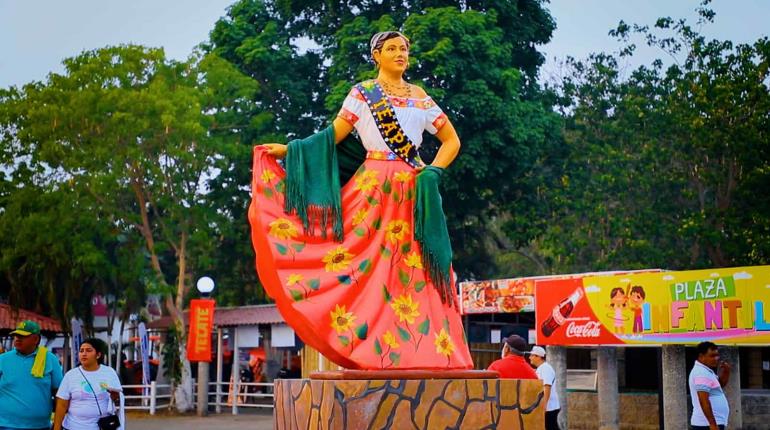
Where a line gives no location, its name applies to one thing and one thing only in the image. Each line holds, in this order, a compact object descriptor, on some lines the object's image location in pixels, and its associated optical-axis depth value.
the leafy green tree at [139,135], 25.50
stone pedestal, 7.31
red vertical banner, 25.09
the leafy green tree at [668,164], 26.61
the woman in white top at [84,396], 8.05
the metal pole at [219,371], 27.47
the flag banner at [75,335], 27.53
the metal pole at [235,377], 26.42
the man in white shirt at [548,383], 11.77
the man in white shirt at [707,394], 9.43
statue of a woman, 7.86
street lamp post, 25.96
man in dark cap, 9.58
